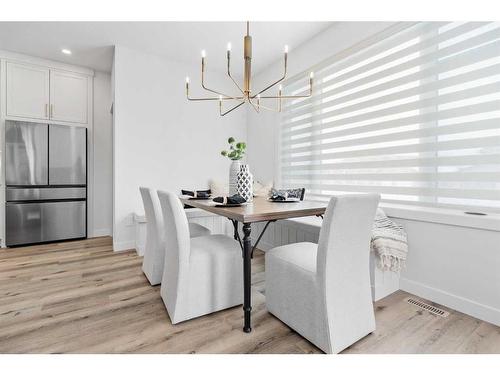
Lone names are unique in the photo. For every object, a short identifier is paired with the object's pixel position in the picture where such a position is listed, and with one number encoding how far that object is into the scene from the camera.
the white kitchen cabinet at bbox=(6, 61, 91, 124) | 3.46
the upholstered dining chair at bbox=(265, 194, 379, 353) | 1.24
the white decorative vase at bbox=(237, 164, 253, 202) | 1.98
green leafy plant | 2.05
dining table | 1.36
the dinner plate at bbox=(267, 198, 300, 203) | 1.98
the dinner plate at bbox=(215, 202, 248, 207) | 1.70
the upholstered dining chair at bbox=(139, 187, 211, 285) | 2.10
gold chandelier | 1.74
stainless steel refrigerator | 3.34
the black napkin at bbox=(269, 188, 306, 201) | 2.27
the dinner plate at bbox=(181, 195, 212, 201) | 2.22
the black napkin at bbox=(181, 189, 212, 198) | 2.37
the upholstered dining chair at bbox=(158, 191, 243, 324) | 1.58
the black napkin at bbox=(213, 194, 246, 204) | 1.69
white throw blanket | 1.90
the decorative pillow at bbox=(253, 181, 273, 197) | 3.02
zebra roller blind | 1.76
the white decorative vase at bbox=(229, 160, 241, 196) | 2.12
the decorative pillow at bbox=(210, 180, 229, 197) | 3.45
